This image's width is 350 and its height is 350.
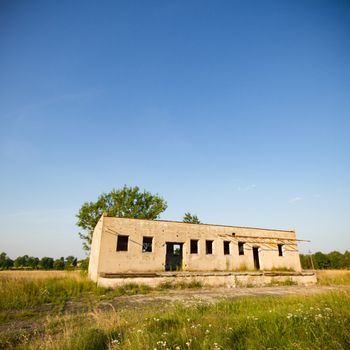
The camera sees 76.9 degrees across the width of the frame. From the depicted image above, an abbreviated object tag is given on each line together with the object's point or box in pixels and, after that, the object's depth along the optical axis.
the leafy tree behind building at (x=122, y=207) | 26.56
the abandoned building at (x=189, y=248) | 13.56
